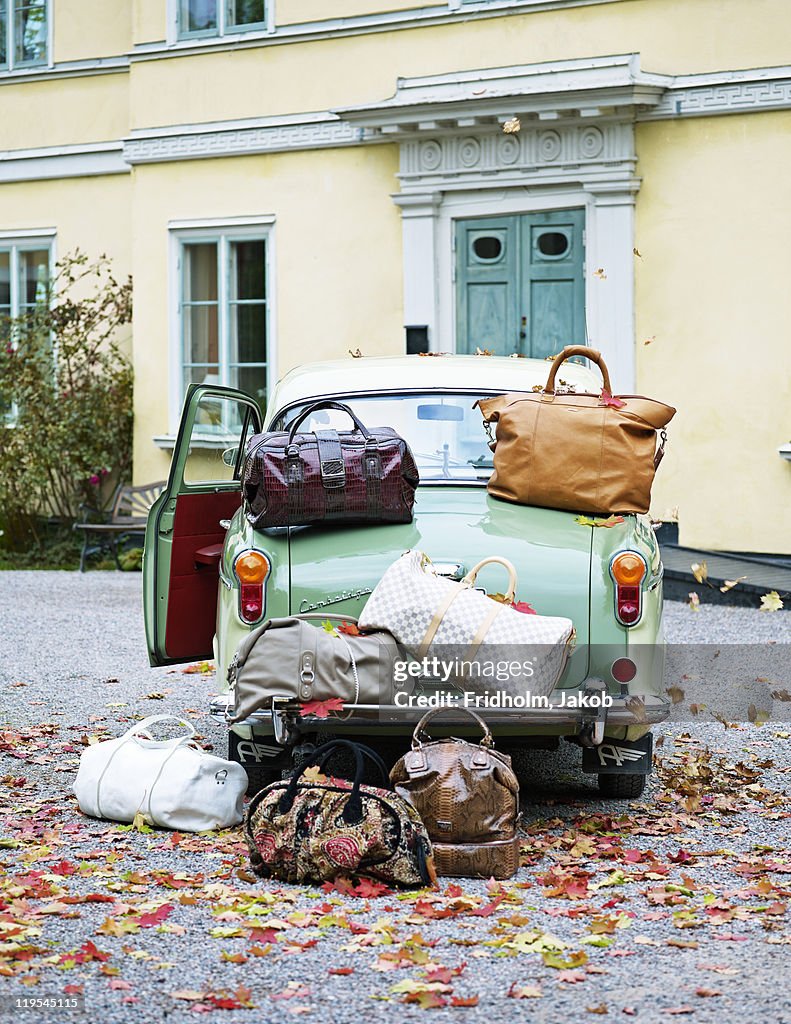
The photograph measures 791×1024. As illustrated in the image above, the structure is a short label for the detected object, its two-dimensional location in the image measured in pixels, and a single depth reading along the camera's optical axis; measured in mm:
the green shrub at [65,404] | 15164
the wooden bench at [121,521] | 14450
